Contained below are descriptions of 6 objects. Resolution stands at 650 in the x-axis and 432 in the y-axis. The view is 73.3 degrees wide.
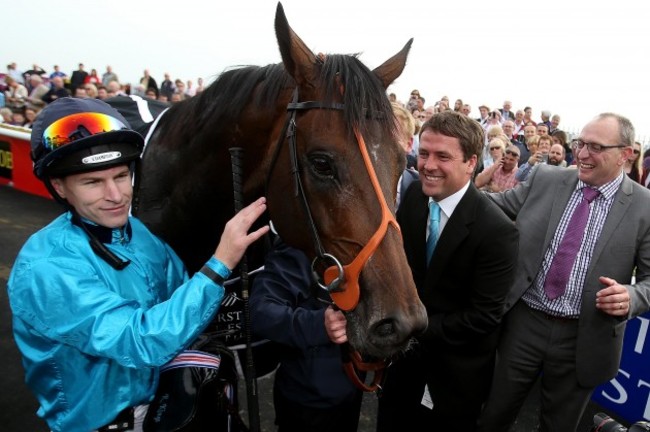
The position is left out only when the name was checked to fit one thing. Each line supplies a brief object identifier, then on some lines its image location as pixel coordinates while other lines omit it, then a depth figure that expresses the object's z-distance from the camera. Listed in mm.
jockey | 1273
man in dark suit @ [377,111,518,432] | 2195
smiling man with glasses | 2459
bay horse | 1394
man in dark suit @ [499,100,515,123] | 12539
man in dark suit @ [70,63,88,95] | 15427
